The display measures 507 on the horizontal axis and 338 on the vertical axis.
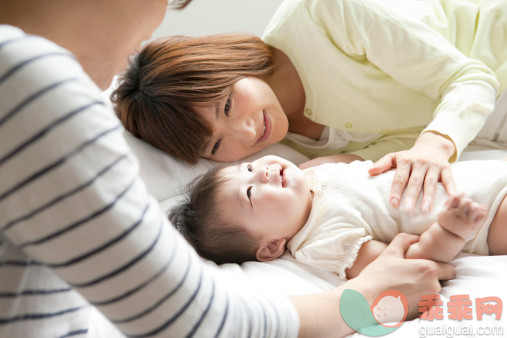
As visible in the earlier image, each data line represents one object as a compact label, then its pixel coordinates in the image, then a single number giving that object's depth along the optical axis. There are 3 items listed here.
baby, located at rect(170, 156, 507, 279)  1.10
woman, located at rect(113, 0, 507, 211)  1.44
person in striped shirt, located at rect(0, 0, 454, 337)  0.56
